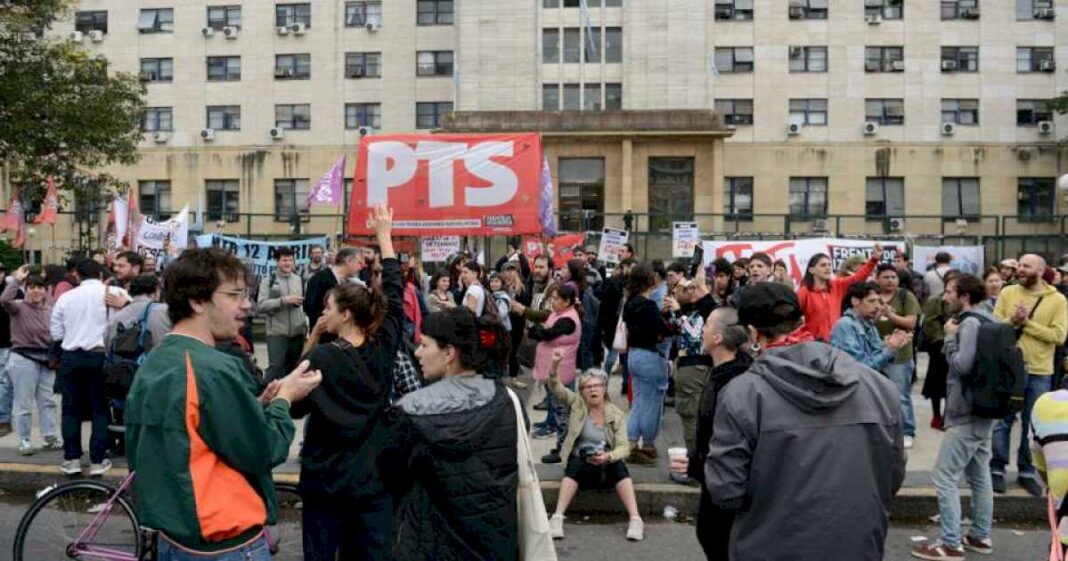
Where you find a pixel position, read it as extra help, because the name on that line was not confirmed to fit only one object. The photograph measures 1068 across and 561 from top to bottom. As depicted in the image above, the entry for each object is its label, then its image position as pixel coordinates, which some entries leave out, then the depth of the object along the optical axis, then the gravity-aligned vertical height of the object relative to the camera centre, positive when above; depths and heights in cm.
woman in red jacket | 866 -57
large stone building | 4031 +695
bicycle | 548 -177
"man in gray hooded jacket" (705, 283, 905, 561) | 329 -80
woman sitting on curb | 700 -165
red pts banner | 1254 +73
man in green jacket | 304 -67
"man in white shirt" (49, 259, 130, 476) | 826 -118
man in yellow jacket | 795 -85
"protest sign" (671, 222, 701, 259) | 1966 -1
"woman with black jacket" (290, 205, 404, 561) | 441 -100
